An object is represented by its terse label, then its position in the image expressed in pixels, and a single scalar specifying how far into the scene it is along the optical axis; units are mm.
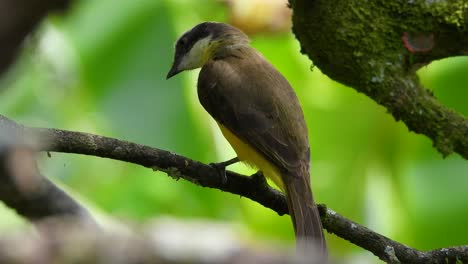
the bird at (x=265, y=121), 7895
